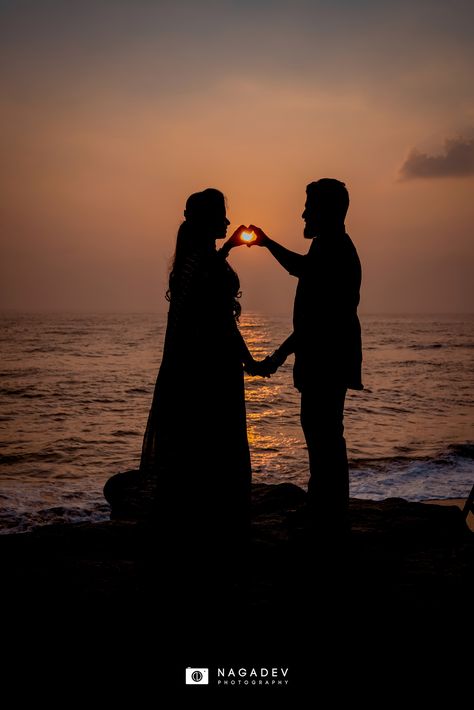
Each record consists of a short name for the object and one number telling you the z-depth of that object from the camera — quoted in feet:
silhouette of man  13.53
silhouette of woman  12.01
